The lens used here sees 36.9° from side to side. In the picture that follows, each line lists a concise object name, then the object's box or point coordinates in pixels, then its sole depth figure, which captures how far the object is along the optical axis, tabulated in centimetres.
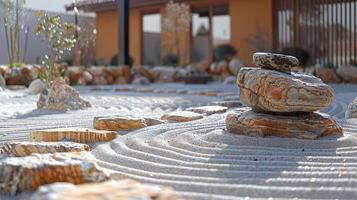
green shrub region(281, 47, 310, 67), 1297
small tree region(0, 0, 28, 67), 1167
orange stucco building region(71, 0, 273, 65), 1495
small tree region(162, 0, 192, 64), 1558
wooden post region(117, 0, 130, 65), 1422
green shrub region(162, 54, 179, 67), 1650
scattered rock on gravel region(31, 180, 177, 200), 177
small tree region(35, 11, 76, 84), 828
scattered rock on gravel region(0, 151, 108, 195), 258
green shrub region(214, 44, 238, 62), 1528
